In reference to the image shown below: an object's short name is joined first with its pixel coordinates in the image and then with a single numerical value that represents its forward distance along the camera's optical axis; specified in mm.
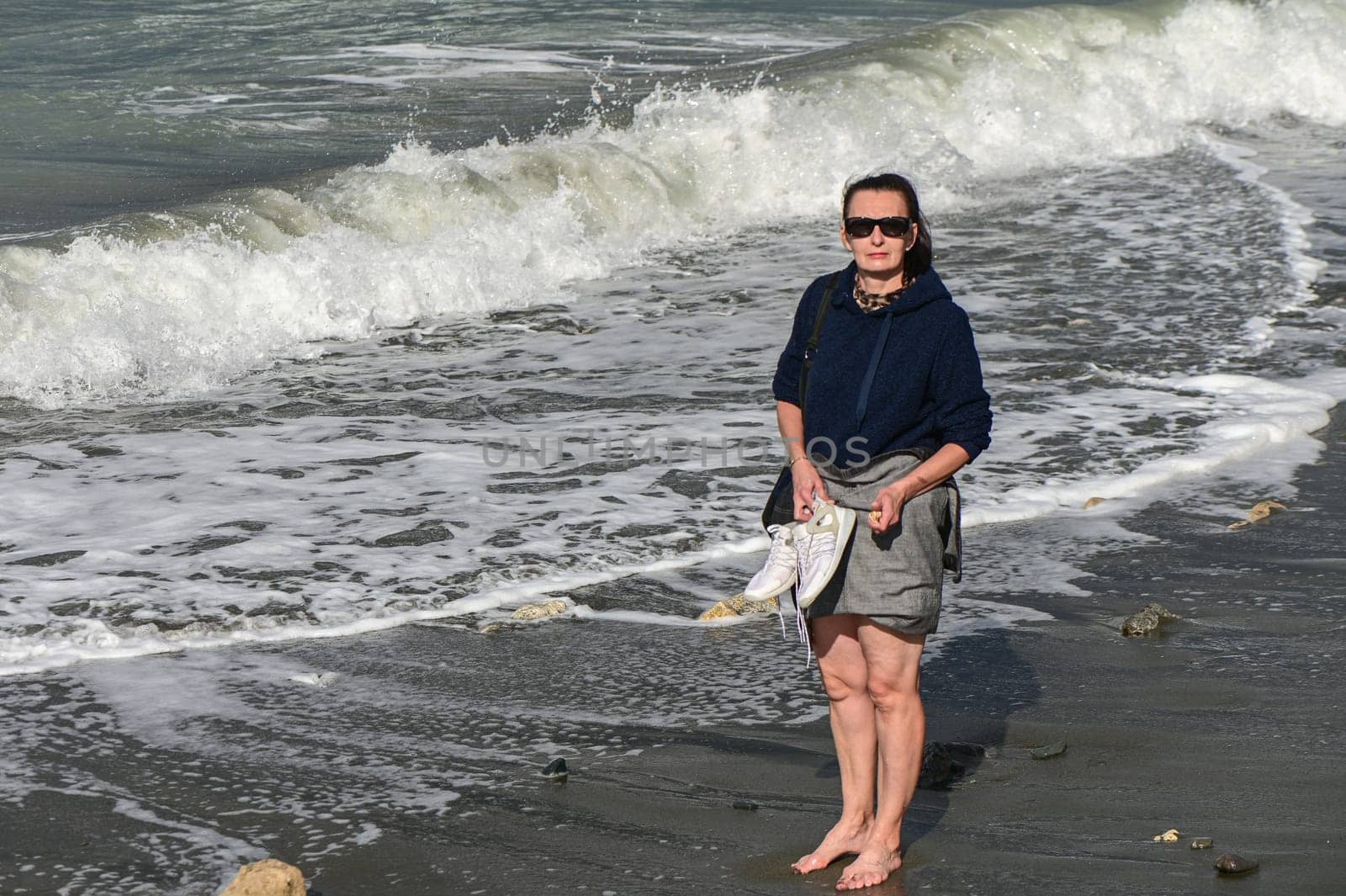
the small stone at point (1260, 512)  12992
